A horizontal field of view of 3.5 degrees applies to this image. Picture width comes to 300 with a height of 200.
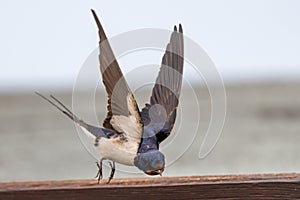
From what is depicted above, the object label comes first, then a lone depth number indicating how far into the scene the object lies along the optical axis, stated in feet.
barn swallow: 16.58
